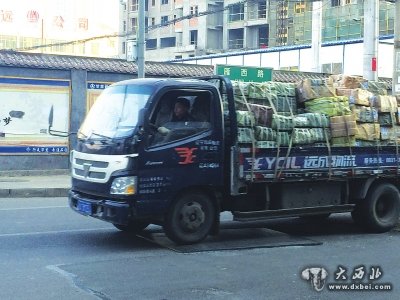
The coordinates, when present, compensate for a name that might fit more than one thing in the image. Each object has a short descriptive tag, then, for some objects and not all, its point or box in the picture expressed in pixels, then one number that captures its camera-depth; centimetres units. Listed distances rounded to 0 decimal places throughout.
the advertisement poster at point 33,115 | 1747
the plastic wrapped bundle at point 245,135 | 857
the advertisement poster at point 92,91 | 1867
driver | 828
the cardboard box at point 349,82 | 1031
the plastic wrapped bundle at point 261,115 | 880
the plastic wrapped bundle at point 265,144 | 870
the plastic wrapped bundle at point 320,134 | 920
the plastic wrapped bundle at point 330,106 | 947
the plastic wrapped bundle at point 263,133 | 872
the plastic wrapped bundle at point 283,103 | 918
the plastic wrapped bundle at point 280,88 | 925
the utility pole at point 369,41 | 1927
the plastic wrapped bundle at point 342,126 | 933
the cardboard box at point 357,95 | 980
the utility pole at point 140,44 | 1630
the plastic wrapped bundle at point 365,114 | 969
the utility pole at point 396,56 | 1224
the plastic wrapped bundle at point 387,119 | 1003
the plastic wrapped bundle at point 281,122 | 889
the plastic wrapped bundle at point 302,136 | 900
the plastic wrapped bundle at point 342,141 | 939
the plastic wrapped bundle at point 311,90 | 957
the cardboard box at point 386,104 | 1001
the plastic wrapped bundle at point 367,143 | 962
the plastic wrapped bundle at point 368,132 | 962
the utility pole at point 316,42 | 3130
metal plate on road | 835
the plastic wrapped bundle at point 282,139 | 886
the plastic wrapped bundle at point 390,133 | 997
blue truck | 794
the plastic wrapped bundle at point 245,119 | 862
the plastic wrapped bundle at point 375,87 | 1041
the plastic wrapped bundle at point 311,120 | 911
